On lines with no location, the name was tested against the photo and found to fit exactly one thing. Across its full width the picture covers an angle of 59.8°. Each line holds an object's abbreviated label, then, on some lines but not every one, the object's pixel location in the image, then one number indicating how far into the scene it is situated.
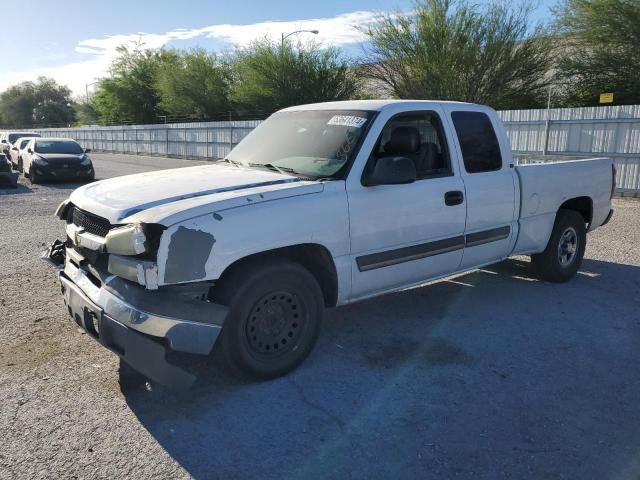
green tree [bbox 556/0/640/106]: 19.42
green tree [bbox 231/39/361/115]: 33.03
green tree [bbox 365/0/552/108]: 22.52
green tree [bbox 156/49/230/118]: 41.47
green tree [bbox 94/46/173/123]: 52.97
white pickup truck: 3.29
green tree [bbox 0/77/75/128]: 103.62
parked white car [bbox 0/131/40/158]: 24.67
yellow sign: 16.21
